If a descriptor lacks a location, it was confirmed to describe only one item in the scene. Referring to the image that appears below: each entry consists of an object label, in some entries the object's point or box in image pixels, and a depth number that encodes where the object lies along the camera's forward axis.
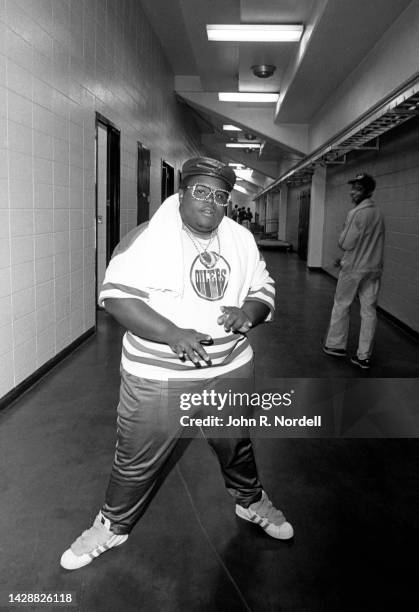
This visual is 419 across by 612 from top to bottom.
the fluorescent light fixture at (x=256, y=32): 6.64
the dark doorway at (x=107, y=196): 5.96
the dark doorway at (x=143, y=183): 7.54
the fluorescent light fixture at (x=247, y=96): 10.19
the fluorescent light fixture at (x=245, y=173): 27.61
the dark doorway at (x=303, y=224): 14.70
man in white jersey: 1.62
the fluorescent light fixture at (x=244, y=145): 17.27
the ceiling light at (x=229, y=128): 14.69
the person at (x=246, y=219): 22.72
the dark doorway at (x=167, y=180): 10.34
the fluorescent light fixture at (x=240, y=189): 37.20
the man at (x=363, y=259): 4.35
